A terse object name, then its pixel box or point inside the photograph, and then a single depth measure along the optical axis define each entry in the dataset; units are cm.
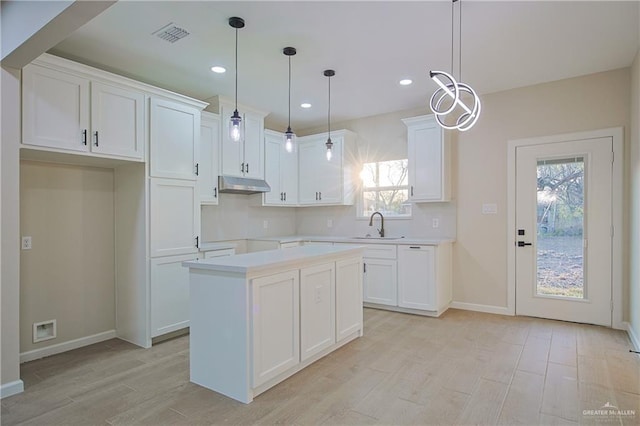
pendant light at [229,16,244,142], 282
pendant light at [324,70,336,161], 371
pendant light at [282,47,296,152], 326
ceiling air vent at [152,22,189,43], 288
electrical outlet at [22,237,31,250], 310
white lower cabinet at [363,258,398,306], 459
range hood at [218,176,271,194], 447
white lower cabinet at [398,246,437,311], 429
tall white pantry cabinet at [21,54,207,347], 282
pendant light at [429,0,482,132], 249
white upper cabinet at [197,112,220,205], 429
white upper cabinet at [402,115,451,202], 456
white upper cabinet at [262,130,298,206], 529
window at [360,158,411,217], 520
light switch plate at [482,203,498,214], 446
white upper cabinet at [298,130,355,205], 541
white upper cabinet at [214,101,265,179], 455
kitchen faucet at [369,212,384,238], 524
